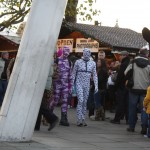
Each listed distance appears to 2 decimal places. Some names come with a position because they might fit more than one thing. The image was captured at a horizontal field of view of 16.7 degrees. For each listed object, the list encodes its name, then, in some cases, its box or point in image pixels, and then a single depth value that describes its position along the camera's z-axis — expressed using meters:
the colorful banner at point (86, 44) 22.95
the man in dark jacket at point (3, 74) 15.74
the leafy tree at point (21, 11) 30.12
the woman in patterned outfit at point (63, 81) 12.19
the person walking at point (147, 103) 10.32
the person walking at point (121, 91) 13.52
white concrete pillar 8.41
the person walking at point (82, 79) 12.48
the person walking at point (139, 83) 11.71
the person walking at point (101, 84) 14.53
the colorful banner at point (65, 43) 24.41
